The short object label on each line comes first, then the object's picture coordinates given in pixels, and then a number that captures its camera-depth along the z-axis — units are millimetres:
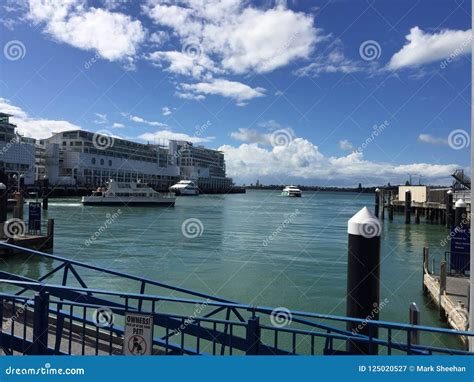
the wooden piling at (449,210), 40844
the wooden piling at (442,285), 12820
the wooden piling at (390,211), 59250
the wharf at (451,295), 10641
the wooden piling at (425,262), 16752
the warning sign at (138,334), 5180
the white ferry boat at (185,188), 127625
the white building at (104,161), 117625
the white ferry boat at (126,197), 74625
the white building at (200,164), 164625
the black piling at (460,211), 22058
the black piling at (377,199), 56562
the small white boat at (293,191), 163650
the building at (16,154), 92288
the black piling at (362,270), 5523
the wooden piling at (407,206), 52500
